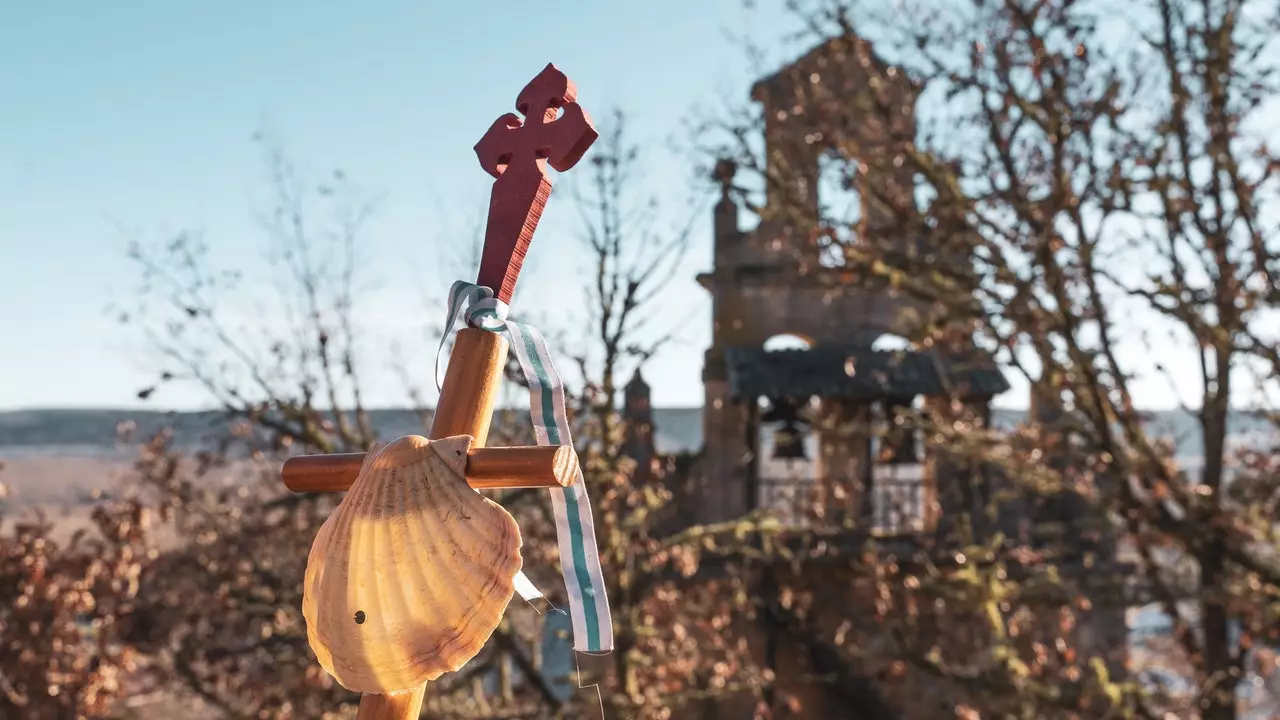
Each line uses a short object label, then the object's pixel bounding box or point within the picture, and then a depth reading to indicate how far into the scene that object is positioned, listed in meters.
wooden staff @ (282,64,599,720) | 1.45
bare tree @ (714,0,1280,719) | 5.55
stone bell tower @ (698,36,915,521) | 6.89
